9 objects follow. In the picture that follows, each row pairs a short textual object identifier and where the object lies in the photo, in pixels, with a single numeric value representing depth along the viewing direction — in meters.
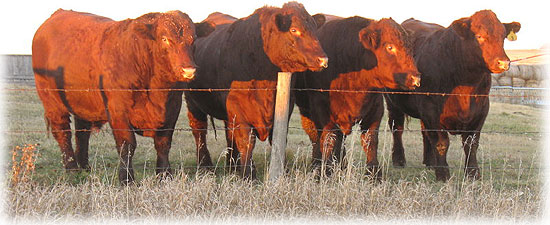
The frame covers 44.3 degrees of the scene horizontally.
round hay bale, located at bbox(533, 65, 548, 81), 40.31
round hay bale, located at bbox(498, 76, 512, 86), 39.24
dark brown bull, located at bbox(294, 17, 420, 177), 8.08
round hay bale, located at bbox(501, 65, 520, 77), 39.97
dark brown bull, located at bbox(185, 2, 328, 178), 7.76
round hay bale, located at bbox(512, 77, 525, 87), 39.23
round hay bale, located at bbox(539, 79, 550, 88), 36.21
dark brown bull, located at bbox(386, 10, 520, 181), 8.66
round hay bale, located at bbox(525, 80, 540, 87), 39.75
